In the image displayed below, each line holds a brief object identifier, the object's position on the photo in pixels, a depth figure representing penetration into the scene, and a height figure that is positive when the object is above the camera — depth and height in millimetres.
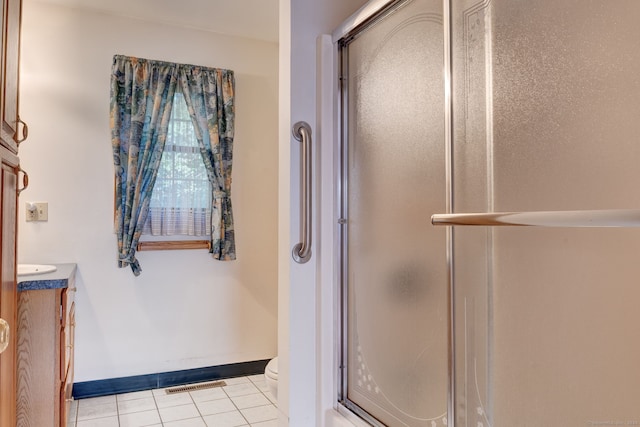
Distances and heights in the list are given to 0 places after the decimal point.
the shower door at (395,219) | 1229 +7
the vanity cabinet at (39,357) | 1757 -561
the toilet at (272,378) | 2082 -769
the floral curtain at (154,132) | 2775 +611
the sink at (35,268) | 2150 -245
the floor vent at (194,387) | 2842 -1124
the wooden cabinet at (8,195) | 1245 +89
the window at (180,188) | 2904 +238
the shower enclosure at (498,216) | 805 +13
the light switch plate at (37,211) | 2615 +72
